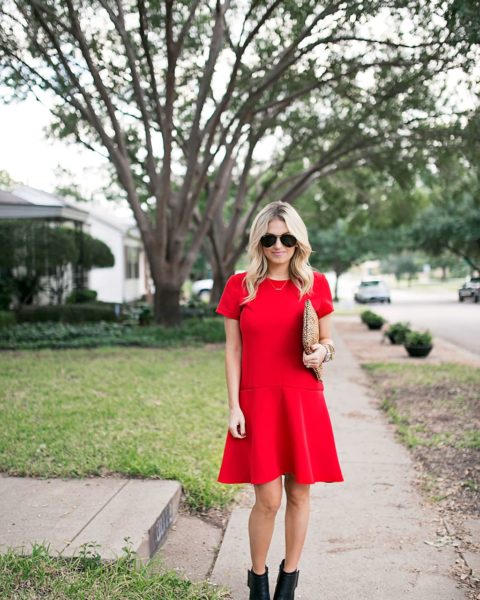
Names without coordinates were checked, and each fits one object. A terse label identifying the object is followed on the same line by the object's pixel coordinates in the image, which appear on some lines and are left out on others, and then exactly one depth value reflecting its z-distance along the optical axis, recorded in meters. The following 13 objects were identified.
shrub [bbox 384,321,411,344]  15.20
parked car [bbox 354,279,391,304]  36.78
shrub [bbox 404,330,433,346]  13.15
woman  3.02
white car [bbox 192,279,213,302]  39.86
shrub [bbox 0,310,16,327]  15.78
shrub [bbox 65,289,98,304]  21.60
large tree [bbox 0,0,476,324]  11.81
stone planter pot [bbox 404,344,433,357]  13.06
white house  17.88
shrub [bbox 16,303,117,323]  17.27
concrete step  3.53
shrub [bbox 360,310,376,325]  21.34
